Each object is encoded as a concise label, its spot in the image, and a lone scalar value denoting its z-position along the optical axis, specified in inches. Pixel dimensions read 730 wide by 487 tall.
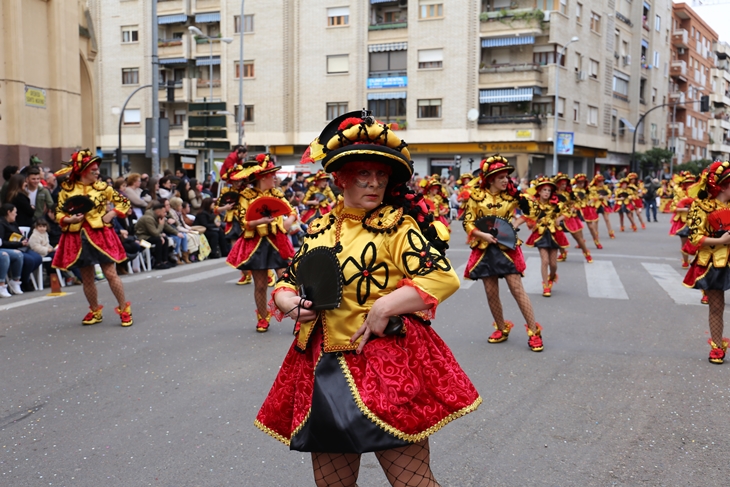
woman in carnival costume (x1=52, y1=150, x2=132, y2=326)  327.0
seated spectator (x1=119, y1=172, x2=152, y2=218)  597.3
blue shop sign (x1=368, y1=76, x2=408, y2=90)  1850.4
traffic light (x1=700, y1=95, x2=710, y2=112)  1592.0
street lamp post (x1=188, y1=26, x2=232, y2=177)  1862.7
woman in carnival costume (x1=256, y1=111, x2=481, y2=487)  112.3
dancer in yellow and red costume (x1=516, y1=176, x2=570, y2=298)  442.3
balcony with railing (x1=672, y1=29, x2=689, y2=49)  2869.1
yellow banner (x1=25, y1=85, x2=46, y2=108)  806.5
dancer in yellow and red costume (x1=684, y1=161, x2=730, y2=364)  266.7
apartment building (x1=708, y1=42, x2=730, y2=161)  3486.7
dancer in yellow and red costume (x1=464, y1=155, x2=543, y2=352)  297.4
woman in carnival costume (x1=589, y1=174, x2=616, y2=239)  864.3
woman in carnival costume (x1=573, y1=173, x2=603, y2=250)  740.5
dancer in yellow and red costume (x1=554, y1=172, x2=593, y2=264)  601.0
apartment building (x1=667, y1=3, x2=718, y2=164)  2849.4
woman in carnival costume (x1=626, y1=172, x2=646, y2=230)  997.5
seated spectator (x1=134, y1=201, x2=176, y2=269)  574.2
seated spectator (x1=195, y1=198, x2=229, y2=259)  668.7
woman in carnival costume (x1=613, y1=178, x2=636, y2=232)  1001.5
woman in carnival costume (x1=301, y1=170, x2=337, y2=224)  620.1
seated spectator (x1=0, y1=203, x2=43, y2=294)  448.8
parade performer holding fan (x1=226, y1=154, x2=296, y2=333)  331.0
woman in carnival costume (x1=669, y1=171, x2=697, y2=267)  556.4
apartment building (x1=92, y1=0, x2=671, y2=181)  1782.7
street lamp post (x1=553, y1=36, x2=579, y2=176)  1708.9
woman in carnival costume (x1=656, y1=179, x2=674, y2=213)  1306.7
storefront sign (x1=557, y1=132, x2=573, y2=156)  1770.4
